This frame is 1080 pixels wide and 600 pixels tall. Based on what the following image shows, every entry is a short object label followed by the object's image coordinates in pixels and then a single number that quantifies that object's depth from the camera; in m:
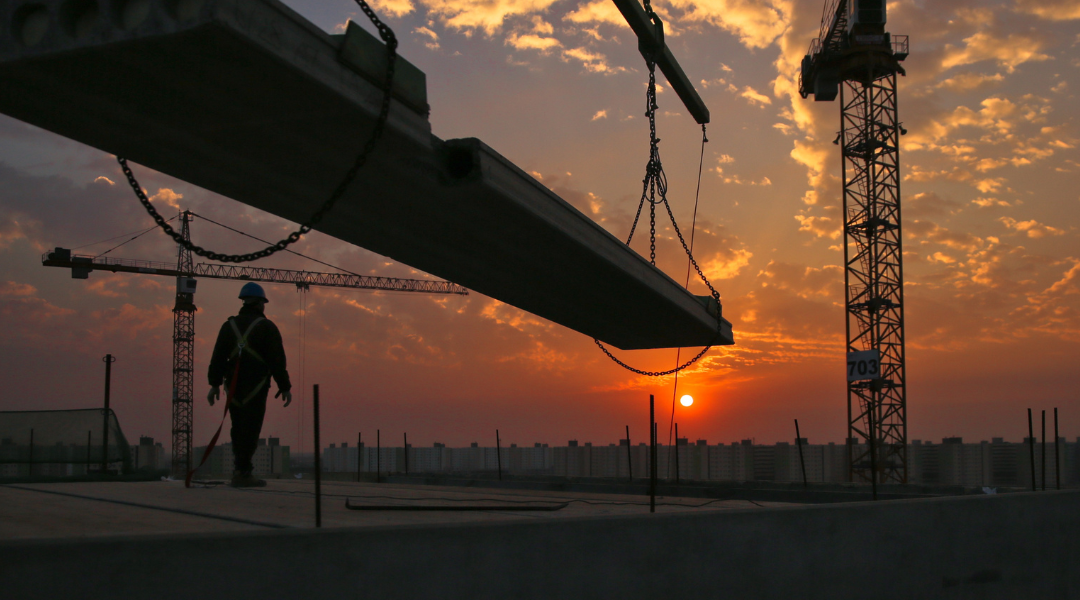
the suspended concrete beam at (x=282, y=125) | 4.97
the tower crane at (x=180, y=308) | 92.44
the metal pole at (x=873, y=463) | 7.04
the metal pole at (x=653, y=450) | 5.25
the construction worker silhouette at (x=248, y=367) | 8.45
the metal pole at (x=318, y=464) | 3.81
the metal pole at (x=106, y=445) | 14.21
